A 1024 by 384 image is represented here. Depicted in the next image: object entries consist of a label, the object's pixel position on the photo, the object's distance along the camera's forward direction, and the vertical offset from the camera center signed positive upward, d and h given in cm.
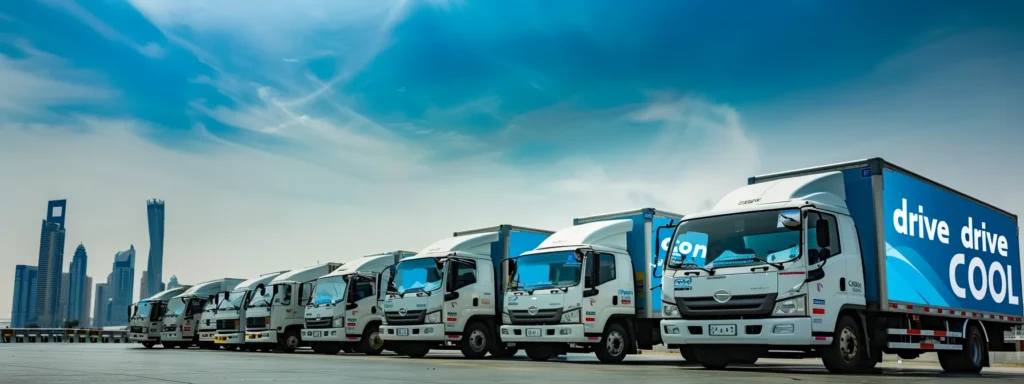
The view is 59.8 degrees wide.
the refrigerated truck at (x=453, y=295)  1889 +53
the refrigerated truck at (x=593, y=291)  1655 +57
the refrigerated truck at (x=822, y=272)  1194 +71
